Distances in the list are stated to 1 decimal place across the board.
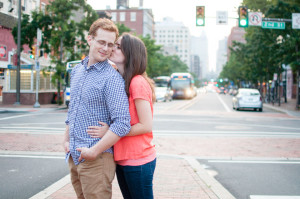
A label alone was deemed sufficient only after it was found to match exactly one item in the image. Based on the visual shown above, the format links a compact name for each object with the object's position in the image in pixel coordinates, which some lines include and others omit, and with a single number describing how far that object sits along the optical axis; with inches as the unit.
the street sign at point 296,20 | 788.1
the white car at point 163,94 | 1545.0
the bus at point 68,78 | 975.5
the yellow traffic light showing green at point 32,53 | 1010.3
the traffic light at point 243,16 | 743.7
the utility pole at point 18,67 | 1022.4
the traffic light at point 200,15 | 727.7
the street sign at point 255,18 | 793.6
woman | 104.1
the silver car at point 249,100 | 994.7
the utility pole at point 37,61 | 982.9
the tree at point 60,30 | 1048.8
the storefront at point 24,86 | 1119.6
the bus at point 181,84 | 1911.9
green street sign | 824.3
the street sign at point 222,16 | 761.0
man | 99.3
